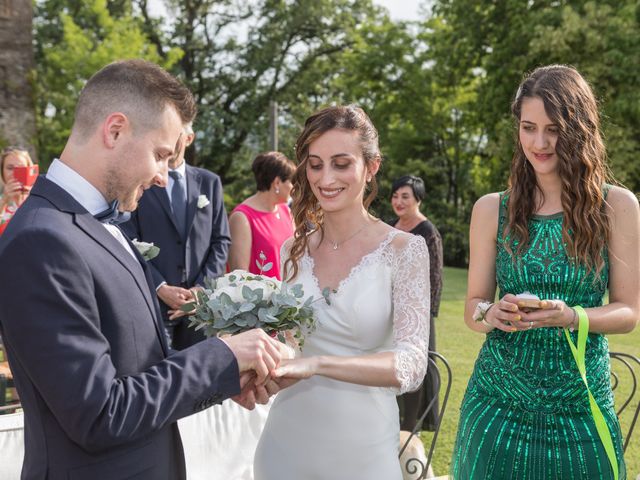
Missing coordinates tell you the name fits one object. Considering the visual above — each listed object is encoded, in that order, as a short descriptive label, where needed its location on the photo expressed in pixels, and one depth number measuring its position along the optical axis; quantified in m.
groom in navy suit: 1.60
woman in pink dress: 6.18
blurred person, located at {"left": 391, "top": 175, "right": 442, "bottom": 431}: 6.35
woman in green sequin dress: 2.65
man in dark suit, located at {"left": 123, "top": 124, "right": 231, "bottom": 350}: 4.95
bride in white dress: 2.69
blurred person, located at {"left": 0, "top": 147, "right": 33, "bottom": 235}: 6.57
